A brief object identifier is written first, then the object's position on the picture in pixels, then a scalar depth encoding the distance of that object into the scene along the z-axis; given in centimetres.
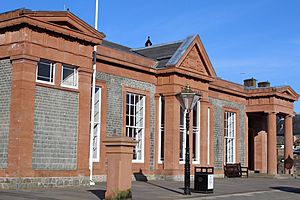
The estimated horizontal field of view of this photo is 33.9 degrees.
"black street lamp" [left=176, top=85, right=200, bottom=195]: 1958
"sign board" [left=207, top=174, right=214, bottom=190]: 1969
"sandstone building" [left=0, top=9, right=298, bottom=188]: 1927
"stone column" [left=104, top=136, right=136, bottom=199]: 1498
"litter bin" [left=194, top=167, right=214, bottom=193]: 1973
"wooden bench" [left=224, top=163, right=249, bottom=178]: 3478
